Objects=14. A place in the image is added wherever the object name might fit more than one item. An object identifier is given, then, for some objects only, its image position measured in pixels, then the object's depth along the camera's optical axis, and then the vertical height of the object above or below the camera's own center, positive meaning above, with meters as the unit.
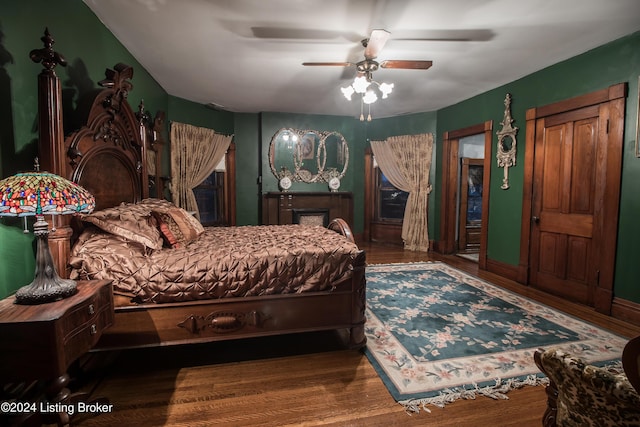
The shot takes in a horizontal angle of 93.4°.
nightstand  1.28 -0.65
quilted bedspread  1.95 -0.51
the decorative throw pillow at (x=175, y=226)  2.60 -0.30
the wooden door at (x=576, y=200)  3.02 -0.06
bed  1.94 -0.50
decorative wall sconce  4.12 +0.71
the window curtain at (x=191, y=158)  4.98 +0.63
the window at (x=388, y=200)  6.51 -0.13
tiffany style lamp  1.29 -0.06
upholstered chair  0.81 -0.57
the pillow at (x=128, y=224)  2.07 -0.22
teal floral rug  1.94 -1.19
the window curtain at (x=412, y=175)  5.91 +0.40
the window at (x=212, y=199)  5.68 -0.11
